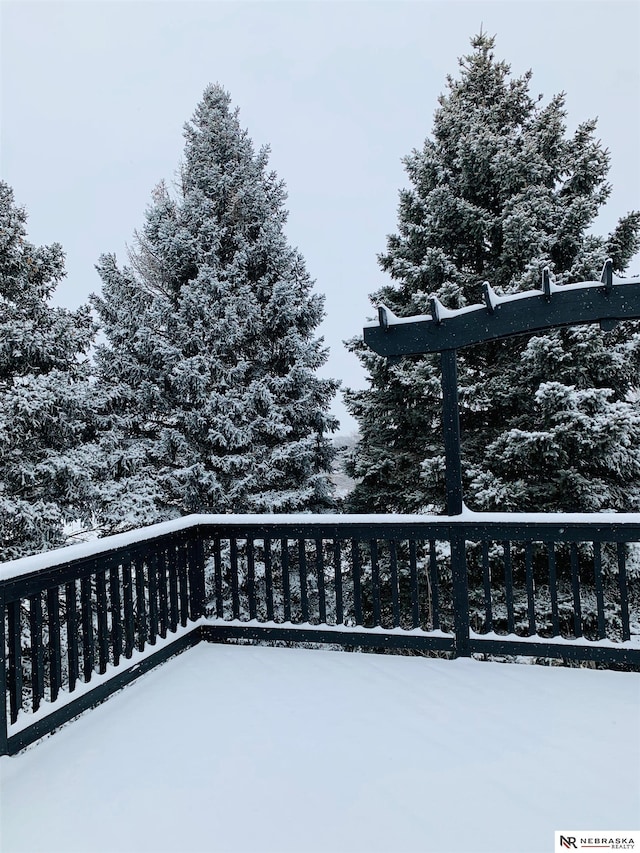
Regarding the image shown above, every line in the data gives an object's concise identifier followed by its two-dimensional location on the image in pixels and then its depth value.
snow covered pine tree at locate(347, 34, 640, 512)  7.09
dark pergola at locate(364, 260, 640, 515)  3.25
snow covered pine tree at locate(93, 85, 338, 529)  8.72
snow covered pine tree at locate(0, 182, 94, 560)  7.54
